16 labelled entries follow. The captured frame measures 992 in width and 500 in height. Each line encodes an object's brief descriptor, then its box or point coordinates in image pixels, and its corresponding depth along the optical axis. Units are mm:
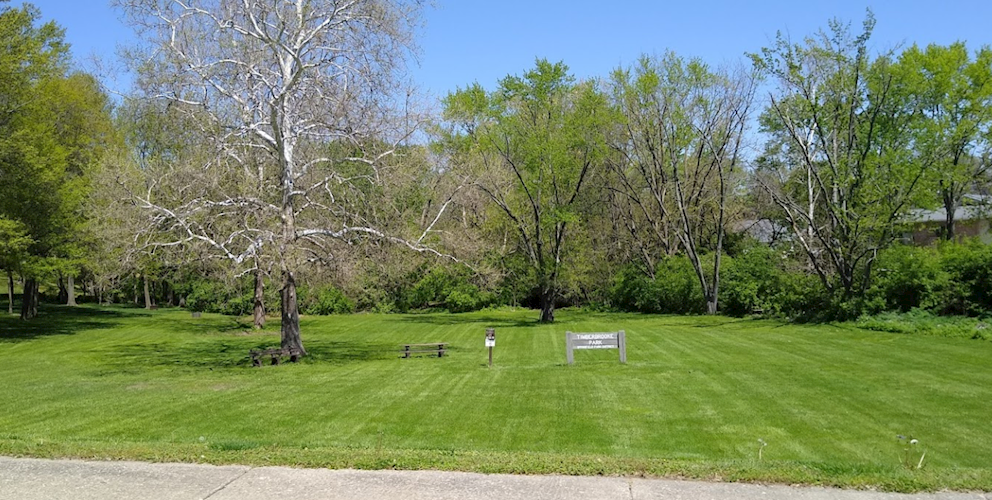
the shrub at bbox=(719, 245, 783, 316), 32969
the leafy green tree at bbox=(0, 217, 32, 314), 25719
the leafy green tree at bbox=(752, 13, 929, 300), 24906
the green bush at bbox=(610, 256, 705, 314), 38406
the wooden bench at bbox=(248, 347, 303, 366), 18828
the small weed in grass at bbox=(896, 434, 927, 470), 7223
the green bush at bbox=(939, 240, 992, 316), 21688
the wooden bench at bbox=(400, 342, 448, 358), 20919
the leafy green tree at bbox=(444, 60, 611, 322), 33531
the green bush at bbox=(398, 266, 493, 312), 45062
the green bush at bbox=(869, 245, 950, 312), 22844
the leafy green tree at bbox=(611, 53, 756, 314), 36406
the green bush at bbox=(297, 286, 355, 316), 44031
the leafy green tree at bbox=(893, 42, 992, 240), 25359
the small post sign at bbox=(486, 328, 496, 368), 16312
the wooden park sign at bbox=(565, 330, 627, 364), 15867
